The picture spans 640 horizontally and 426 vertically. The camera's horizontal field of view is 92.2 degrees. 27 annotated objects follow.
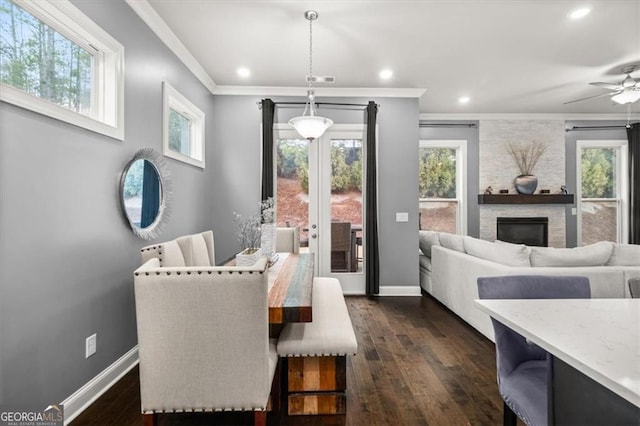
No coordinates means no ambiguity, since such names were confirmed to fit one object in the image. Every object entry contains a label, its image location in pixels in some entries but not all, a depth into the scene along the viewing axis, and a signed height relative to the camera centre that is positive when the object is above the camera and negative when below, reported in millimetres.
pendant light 2875 +842
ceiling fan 3657 +1479
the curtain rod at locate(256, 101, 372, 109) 4414 +1558
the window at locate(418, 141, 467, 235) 5832 +473
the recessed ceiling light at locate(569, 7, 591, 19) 2680 +1761
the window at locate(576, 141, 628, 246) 5816 +416
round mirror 2338 +169
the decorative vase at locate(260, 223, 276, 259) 2725 -235
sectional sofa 2559 -477
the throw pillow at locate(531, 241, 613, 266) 2613 -388
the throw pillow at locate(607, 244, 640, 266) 2590 -379
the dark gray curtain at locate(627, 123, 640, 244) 5461 +555
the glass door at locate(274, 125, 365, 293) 4449 +252
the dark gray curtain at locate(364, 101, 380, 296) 4320 +2
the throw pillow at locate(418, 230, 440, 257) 4249 -413
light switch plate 4469 -58
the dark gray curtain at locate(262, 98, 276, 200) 4289 +903
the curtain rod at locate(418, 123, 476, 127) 5746 +1635
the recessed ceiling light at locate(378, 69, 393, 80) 3867 +1773
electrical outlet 1943 -847
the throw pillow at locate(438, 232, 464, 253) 3545 -362
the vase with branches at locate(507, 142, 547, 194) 5727 +1070
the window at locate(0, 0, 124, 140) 1561 +900
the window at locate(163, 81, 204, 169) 3008 +984
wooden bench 1744 -936
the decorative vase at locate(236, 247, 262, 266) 2279 -343
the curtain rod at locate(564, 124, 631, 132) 5723 +1564
